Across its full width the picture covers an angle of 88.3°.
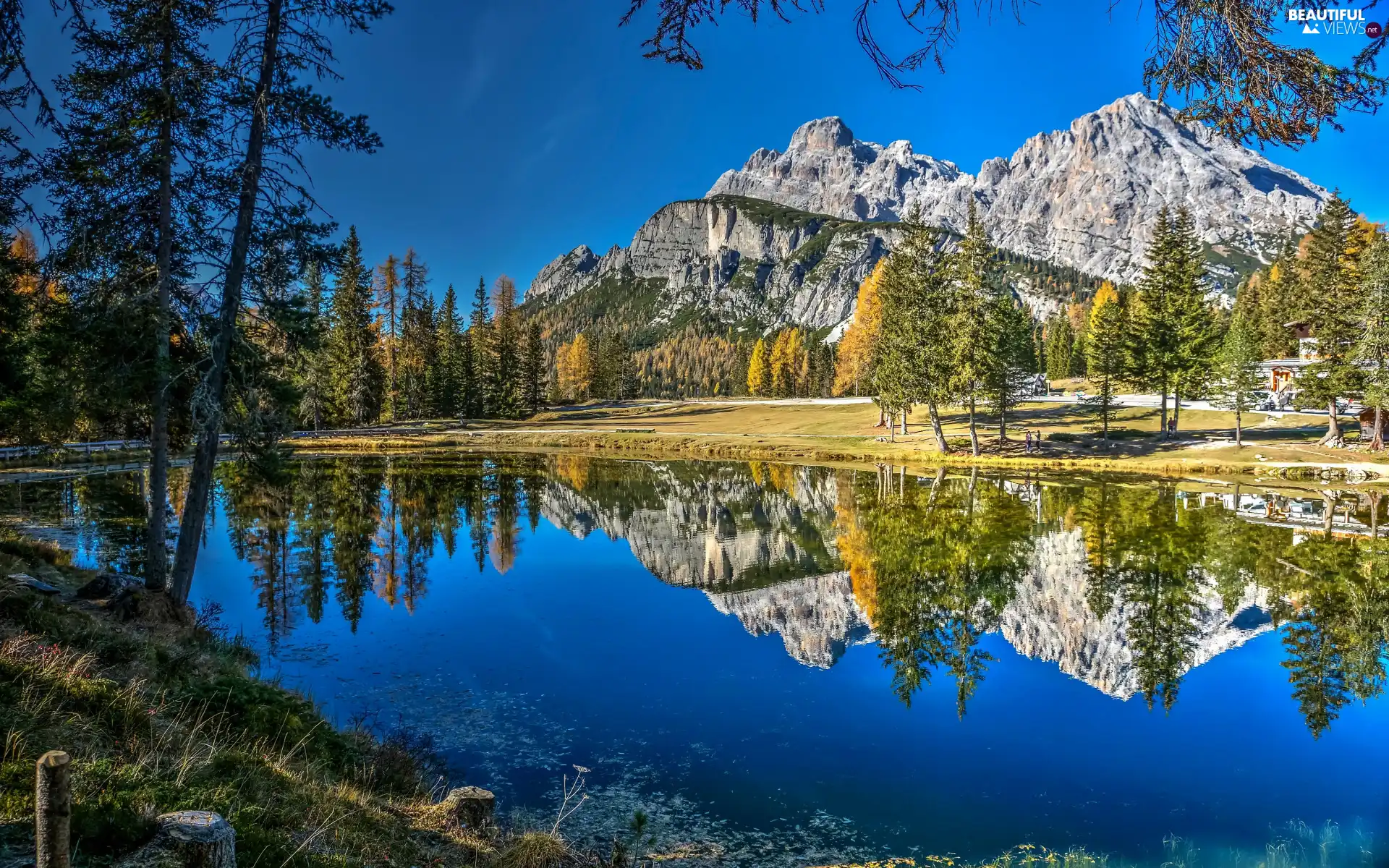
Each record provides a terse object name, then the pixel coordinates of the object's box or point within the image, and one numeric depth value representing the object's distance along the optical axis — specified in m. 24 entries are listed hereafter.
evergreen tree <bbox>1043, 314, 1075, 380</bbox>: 116.50
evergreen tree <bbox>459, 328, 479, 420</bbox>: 78.12
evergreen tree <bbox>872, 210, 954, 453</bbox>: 45.50
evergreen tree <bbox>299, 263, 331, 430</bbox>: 52.19
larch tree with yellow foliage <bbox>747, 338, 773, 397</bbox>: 128.88
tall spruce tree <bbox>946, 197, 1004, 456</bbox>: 43.78
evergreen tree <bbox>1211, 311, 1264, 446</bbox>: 44.91
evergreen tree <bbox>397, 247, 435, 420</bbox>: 76.62
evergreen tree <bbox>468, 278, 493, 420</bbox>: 80.94
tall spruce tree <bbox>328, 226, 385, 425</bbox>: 65.38
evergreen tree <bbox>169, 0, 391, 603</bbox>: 13.05
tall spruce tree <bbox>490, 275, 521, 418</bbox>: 82.69
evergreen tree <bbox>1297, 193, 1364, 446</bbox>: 41.84
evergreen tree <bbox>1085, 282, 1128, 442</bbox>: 49.44
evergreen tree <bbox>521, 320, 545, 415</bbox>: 87.19
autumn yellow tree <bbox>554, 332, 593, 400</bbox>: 107.44
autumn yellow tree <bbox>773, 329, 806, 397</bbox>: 124.81
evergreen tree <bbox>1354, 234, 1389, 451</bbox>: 39.00
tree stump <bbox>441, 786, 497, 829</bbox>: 7.20
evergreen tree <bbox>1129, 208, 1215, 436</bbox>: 47.38
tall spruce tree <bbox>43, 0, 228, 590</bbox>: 12.89
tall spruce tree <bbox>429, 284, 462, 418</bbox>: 76.31
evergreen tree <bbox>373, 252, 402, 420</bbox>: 74.06
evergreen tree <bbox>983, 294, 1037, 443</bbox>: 47.41
